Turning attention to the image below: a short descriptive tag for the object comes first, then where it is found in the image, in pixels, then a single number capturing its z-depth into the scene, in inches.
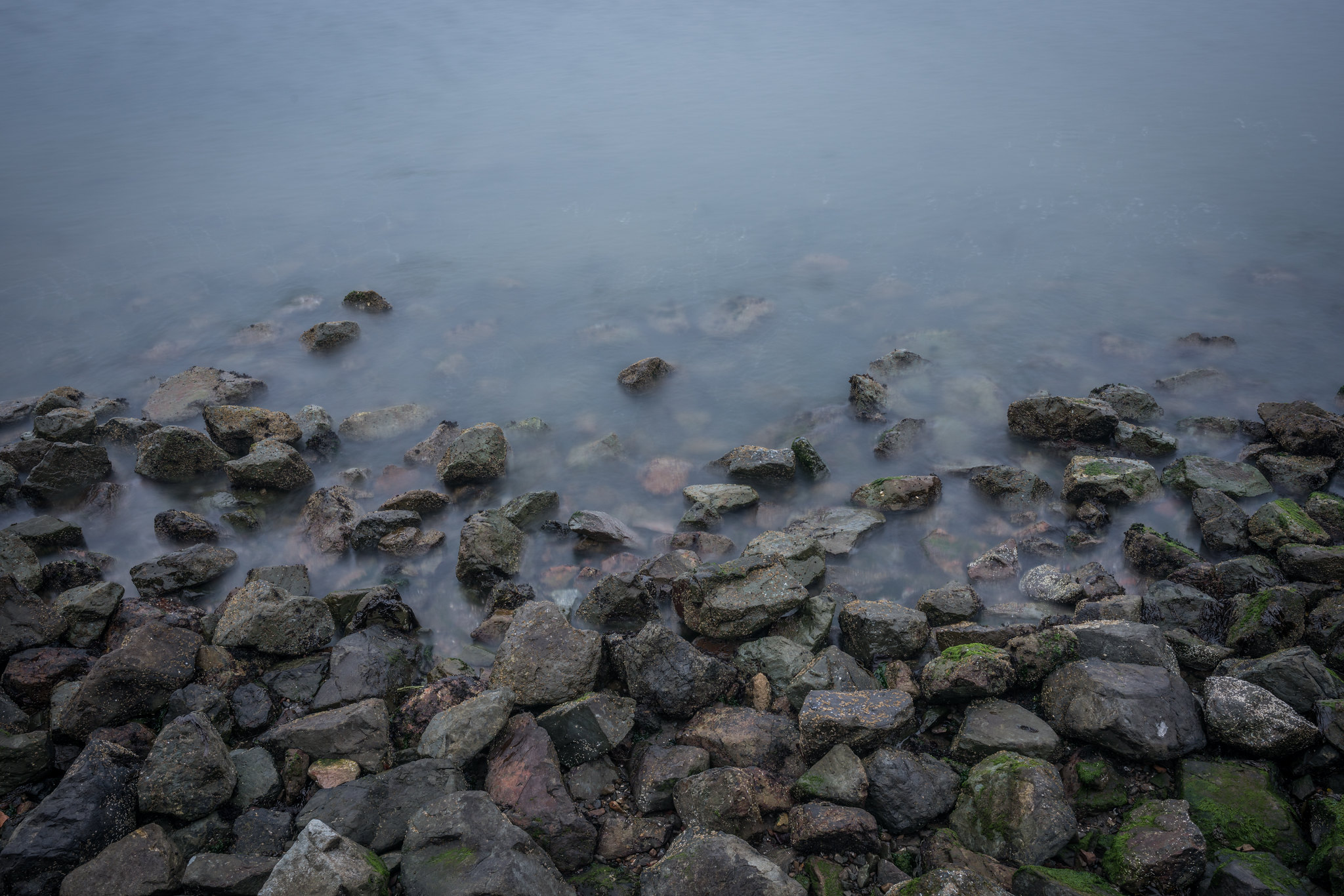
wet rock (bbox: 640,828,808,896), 157.5
